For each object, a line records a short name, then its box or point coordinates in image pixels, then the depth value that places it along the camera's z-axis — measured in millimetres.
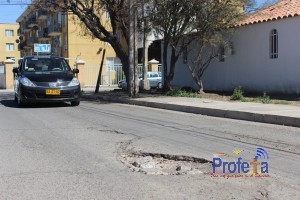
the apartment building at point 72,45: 40434
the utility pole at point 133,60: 19312
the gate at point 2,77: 38375
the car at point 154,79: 32334
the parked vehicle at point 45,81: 14969
